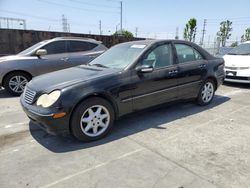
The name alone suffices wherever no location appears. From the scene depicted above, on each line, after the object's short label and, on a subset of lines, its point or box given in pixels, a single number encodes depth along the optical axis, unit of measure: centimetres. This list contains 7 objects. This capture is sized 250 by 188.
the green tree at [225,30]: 4276
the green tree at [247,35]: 4491
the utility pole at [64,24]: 5841
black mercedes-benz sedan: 321
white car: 690
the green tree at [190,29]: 3547
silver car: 636
